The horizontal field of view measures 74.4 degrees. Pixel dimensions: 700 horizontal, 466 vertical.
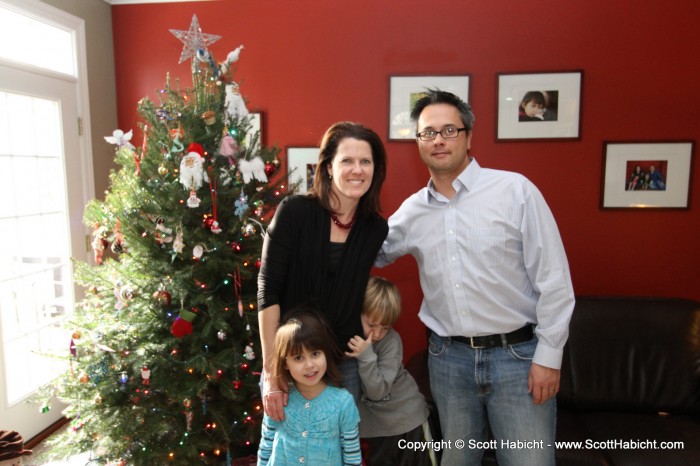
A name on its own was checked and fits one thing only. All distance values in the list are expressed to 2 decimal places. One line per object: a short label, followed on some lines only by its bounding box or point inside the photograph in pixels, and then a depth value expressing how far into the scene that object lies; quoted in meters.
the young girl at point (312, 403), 1.55
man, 1.61
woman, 1.58
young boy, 1.71
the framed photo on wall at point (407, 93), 3.16
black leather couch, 2.40
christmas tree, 2.10
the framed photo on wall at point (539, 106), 3.06
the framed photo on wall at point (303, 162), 3.37
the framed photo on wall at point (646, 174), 3.04
